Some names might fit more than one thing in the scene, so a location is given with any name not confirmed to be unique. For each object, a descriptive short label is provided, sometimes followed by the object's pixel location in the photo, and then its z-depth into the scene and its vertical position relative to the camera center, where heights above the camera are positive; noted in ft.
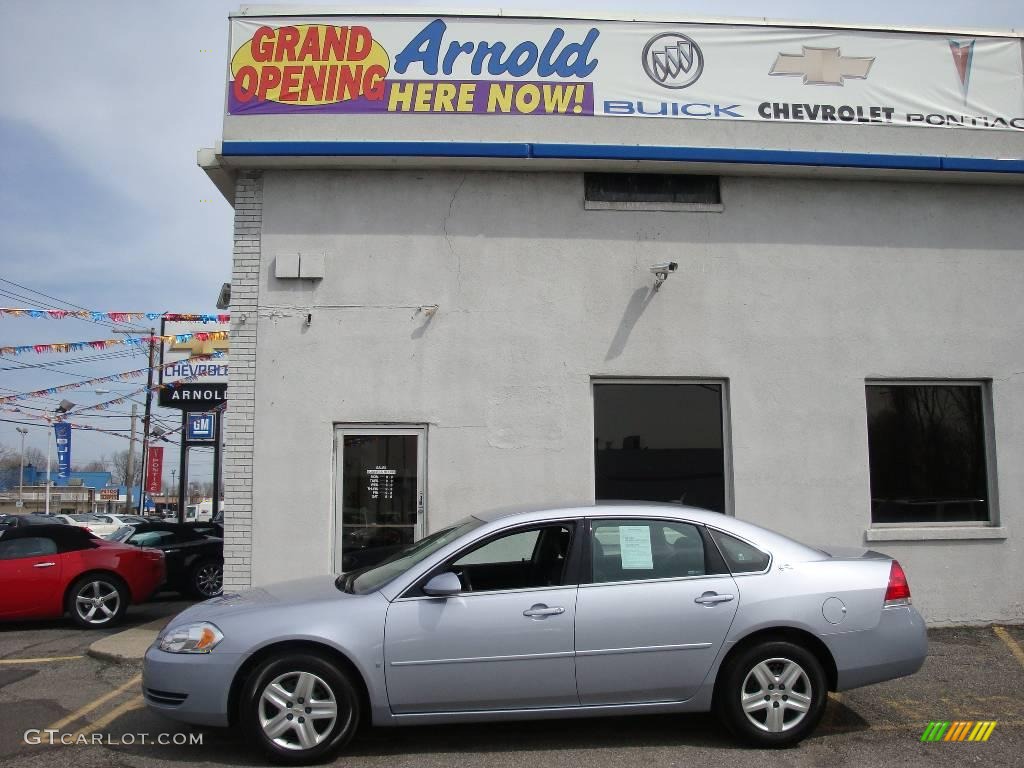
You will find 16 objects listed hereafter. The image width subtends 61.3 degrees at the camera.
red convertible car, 32.35 -4.14
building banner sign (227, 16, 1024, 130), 29.48 +13.67
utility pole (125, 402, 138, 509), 145.38 -0.13
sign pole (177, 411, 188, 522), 74.43 -0.08
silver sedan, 15.85 -3.21
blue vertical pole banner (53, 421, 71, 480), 113.39 +2.68
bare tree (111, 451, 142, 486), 328.49 +0.45
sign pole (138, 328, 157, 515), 86.02 +6.33
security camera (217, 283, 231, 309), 33.87 +6.85
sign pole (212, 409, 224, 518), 76.69 +0.86
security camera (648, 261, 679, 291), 28.48 +6.46
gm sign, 76.48 +3.45
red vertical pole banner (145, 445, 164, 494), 139.64 -0.13
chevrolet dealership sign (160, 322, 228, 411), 72.59 +8.15
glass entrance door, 28.07 -0.79
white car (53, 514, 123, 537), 95.11 -6.58
